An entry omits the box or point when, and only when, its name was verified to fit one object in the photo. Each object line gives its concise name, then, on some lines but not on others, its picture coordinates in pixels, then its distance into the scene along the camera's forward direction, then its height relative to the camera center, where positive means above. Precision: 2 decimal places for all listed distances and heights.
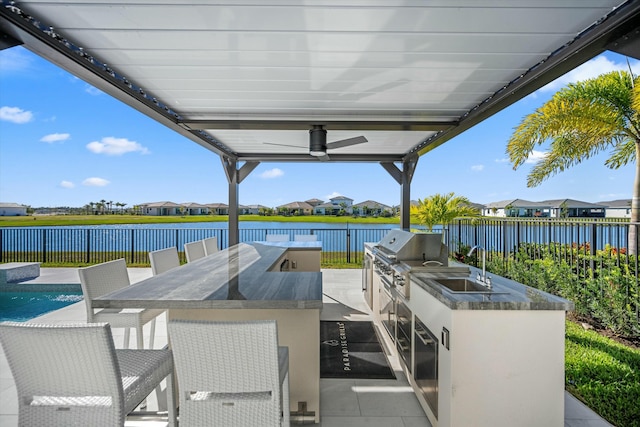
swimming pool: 5.04 -1.34
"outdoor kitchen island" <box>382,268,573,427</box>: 1.91 -0.79
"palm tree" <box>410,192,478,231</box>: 6.84 +0.12
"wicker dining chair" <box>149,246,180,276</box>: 3.46 -0.45
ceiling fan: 4.03 +0.88
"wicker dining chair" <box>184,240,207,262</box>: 4.15 -0.42
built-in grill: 2.98 -0.40
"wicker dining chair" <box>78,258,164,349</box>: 2.66 -0.61
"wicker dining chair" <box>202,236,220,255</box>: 4.84 -0.41
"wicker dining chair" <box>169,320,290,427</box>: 1.47 -0.67
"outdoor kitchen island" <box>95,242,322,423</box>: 1.96 -0.47
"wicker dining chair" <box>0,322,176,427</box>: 1.36 -0.64
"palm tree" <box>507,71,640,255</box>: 4.88 +1.37
